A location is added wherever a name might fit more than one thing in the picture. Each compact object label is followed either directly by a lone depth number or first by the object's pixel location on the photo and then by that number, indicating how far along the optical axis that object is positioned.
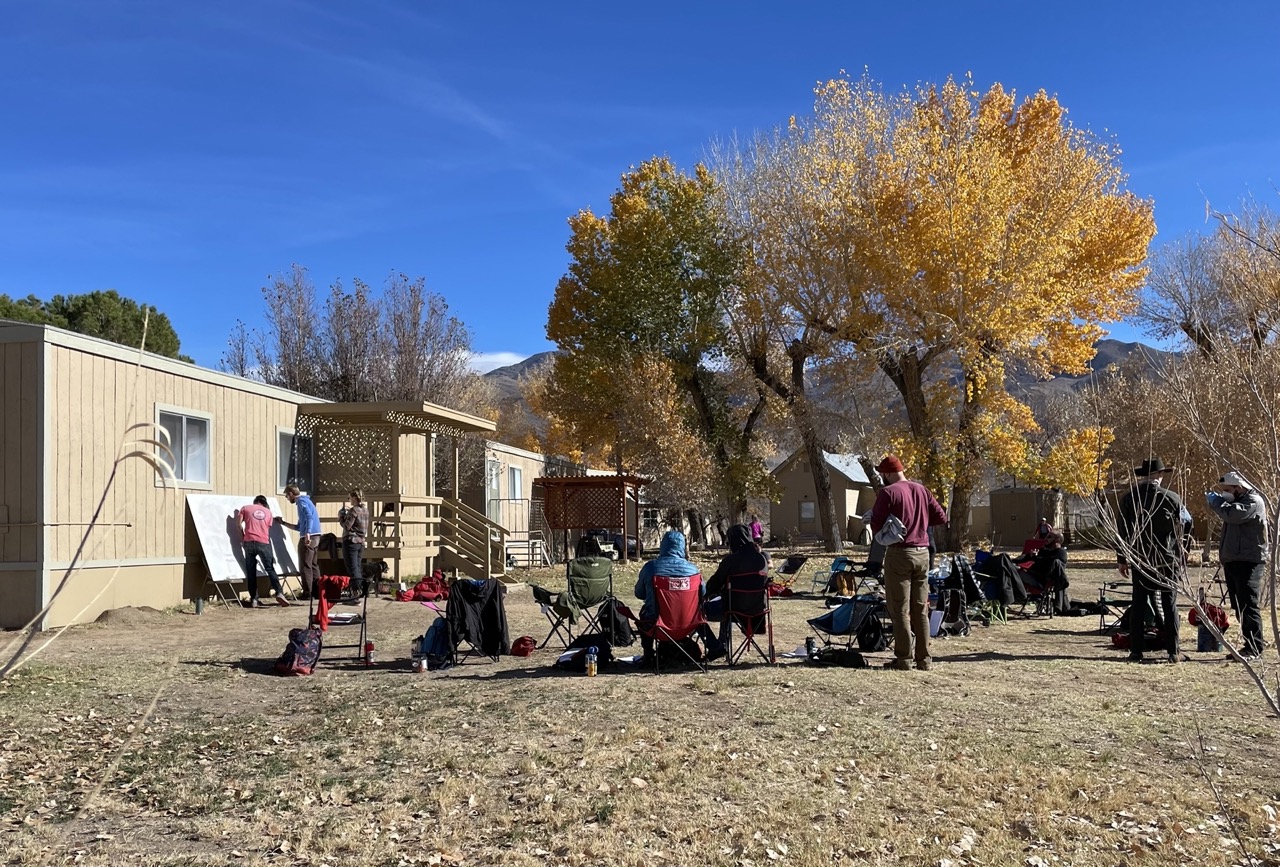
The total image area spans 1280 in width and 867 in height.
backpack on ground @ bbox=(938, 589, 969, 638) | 10.62
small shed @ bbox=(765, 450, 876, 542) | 45.12
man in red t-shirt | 13.42
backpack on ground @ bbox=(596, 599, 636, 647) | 9.12
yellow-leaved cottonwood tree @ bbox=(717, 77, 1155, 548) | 22.77
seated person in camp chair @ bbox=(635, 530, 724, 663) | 8.28
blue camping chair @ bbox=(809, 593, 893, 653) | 8.83
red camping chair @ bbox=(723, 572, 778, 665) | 8.45
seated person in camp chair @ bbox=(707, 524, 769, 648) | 8.41
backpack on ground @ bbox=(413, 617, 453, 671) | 8.72
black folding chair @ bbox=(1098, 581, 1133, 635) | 10.75
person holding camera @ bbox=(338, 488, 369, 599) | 13.94
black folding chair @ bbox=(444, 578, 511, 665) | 8.84
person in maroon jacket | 8.25
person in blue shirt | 13.80
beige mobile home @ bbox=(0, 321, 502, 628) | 11.11
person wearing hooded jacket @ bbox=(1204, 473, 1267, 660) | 8.30
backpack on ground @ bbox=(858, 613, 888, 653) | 8.95
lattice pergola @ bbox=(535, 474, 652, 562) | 22.38
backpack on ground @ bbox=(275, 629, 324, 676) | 8.45
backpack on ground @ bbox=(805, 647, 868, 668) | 8.52
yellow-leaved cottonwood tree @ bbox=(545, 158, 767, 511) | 28.84
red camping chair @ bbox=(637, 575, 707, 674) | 8.24
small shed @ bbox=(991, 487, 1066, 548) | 32.25
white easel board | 13.43
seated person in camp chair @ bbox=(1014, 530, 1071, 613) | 12.30
